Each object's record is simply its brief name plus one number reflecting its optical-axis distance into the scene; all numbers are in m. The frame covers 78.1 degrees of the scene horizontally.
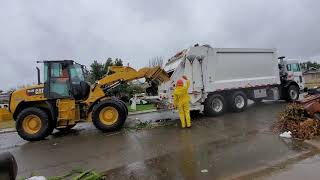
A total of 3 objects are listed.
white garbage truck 7.82
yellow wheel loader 6.74
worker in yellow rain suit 6.53
